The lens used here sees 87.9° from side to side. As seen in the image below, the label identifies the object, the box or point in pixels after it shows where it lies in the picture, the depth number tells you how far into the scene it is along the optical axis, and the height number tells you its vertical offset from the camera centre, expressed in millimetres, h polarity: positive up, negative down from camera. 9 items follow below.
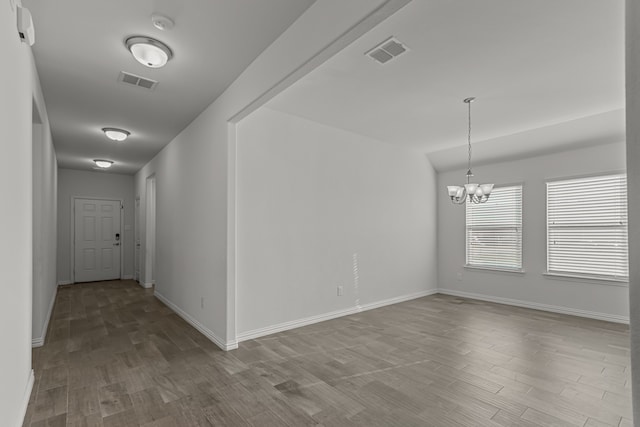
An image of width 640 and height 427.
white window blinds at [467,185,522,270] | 5695 -308
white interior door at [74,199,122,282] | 7957 -658
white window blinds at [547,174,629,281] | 4652 -196
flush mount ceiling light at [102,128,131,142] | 4797 +1157
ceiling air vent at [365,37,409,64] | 2687 +1380
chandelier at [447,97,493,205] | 4156 +290
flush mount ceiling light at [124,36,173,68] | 2633 +1318
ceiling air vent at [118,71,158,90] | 3245 +1339
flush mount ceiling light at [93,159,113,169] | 6766 +1041
